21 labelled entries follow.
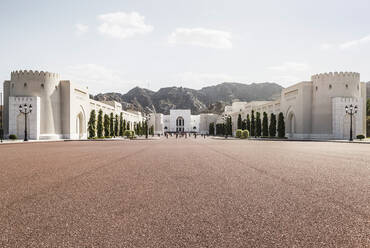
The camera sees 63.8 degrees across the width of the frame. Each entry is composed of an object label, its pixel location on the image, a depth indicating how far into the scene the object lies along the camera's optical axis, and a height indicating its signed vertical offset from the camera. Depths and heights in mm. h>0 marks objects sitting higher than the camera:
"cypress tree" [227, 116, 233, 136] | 76838 -318
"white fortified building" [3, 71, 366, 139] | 42906 +3212
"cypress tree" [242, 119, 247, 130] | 68875 +187
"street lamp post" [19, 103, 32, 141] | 41812 +2359
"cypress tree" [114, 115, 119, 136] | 64375 -56
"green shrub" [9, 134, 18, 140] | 40347 -1473
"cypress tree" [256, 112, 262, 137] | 58969 -38
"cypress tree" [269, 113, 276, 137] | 52406 -33
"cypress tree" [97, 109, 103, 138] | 54219 -48
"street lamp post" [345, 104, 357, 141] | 42741 +2530
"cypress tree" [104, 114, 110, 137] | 57284 +144
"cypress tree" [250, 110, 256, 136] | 62275 -42
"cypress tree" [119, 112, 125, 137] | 68638 -58
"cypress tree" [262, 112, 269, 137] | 55850 +341
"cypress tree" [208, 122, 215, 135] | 107688 -1169
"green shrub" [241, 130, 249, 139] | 54400 -1503
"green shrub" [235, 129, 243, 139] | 55875 -1549
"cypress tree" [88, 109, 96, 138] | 51188 +300
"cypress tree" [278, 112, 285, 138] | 49531 -30
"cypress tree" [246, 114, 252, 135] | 66062 +624
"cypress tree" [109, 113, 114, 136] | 61425 -54
